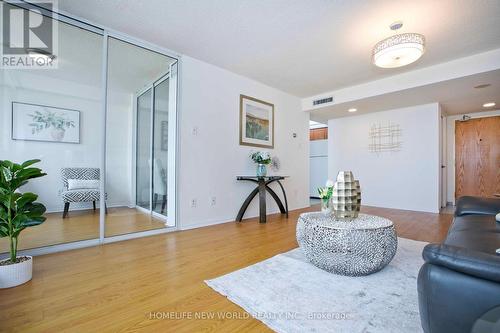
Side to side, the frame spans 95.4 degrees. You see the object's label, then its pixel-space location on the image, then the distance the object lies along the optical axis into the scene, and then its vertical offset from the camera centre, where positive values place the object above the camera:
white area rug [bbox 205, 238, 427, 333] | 1.26 -0.86
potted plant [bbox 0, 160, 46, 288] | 1.71 -0.36
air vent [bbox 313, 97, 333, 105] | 4.78 +1.46
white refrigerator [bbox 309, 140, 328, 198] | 6.78 +0.13
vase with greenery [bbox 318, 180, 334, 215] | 2.19 -0.28
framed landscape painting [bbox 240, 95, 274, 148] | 4.04 +0.85
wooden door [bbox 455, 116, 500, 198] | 5.16 +0.29
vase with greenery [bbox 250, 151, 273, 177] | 3.97 +0.14
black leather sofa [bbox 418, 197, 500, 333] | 0.77 -0.43
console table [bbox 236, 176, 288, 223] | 3.77 -0.42
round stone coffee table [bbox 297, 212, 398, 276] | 1.71 -0.60
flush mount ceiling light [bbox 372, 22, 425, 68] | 2.35 +1.27
